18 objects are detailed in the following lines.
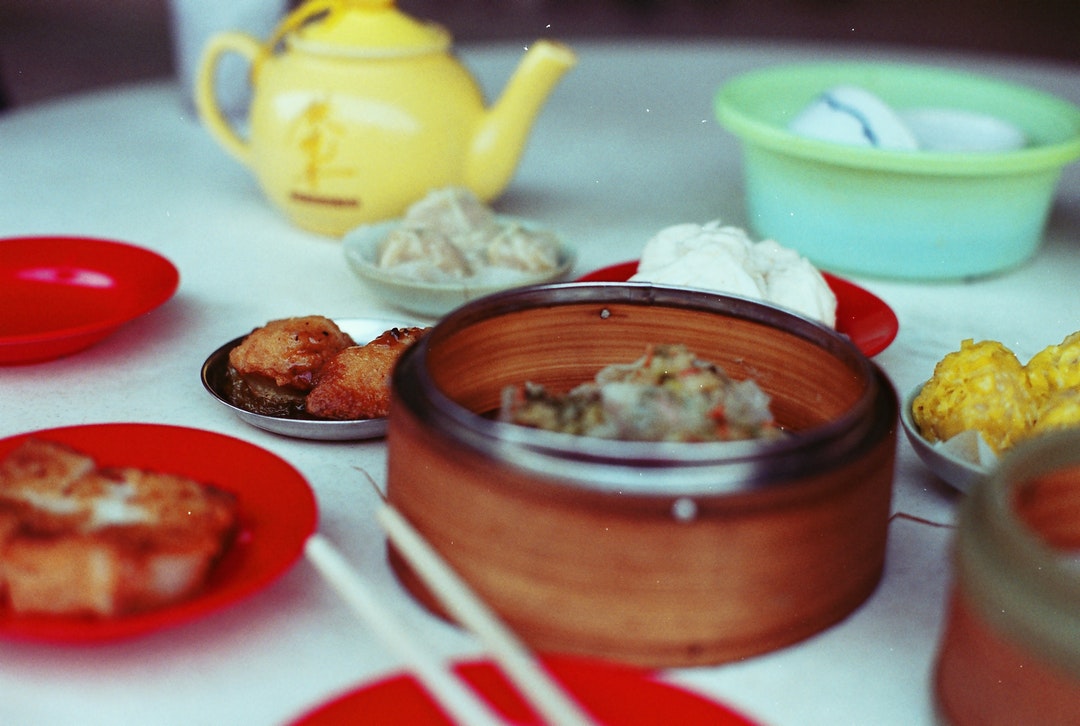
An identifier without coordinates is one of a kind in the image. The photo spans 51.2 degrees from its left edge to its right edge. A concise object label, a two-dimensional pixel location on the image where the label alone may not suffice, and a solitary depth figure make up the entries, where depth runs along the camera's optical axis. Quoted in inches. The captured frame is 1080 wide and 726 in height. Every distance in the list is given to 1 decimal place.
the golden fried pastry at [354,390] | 39.6
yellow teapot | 57.4
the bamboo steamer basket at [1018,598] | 21.6
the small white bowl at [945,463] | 34.1
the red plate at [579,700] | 24.9
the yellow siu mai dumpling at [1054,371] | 37.6
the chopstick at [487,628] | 22.2
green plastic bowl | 53.0
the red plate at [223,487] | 26.5
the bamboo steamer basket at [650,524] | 26.5
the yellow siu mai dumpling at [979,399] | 36.1
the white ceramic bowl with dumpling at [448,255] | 49.6
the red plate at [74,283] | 48.1
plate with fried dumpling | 39.4
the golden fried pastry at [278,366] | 41.1
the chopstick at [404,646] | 22.3
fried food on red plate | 26.9
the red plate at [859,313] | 44.4
